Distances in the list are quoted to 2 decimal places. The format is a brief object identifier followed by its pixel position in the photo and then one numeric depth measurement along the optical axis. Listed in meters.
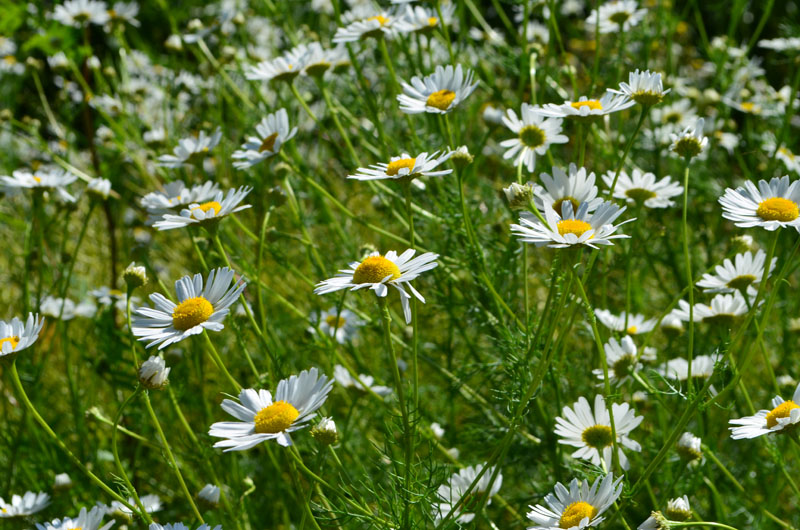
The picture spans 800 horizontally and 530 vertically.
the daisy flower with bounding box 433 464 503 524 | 0.80
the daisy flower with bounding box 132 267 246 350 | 0.74
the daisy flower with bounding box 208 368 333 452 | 0.71
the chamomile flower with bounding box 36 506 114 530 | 0.76
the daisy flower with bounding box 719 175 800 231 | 0.75
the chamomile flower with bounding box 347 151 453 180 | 0.76
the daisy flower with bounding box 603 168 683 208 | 0.86
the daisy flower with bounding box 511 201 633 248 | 0.72
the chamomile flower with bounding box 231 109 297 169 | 0.86
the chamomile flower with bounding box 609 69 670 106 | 0.79
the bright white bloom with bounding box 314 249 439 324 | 0.72
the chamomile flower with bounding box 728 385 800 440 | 0.73
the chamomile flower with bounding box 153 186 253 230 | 0.78
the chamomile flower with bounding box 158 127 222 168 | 0.91
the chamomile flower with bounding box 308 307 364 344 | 0.94
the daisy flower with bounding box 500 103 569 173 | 0.84
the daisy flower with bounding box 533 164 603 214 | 0.77
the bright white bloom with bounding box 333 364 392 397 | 0.88
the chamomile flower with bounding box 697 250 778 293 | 0.82
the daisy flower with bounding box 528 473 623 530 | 0.71
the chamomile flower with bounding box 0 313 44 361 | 0.75
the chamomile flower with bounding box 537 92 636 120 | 0.78
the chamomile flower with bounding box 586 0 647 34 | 0.98
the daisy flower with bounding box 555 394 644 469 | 0.78
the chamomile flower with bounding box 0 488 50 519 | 0.83
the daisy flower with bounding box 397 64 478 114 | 0.83
